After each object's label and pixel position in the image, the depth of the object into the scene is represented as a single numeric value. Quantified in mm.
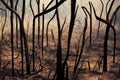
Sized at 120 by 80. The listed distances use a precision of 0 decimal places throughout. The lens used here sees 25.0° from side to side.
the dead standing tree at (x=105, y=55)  2786
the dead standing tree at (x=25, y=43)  2284
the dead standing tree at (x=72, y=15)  1855
